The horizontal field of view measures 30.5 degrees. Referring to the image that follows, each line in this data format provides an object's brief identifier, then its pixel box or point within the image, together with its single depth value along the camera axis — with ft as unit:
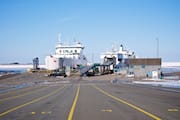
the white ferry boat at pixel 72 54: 406.70
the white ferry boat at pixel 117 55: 379.14
